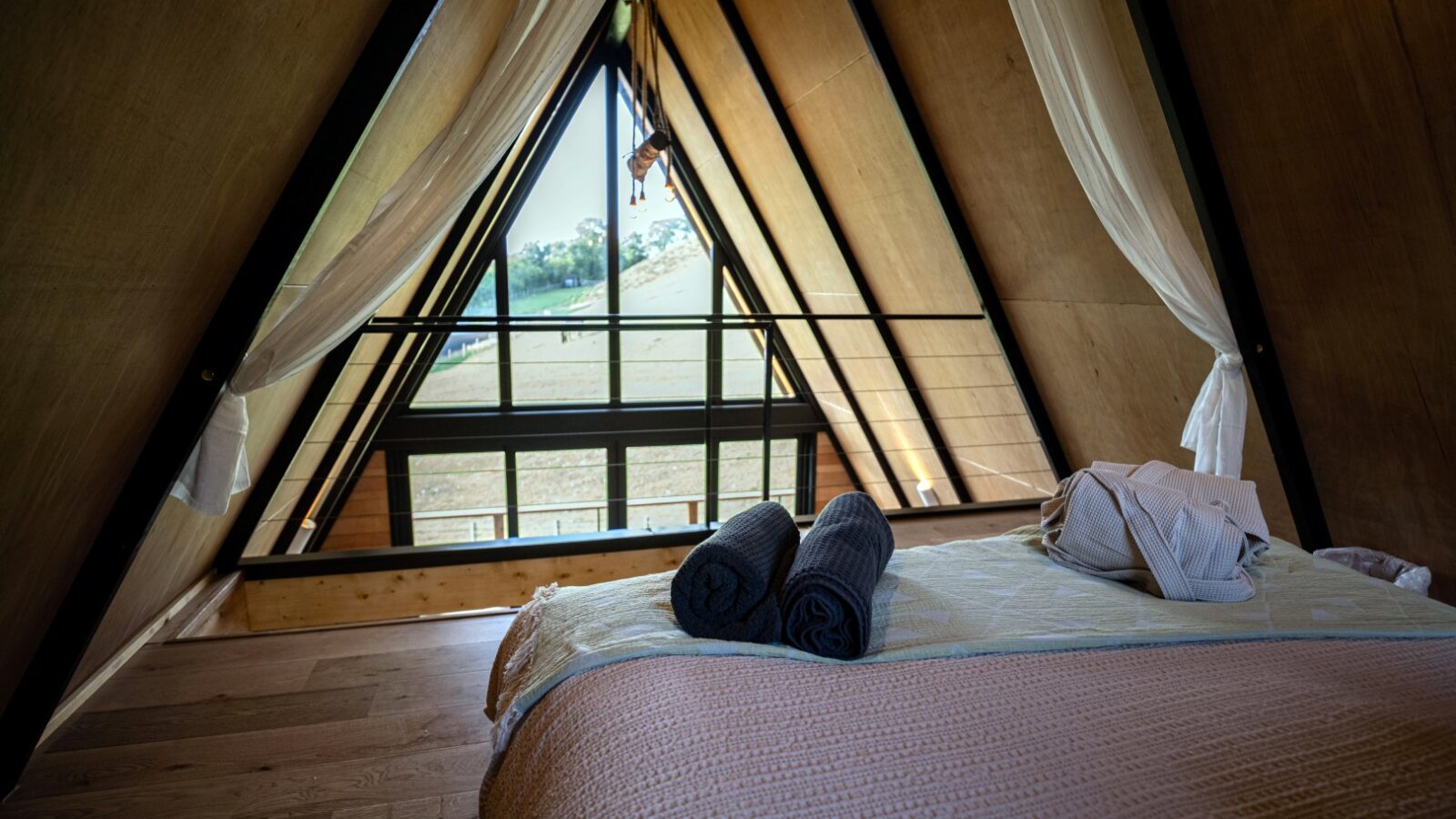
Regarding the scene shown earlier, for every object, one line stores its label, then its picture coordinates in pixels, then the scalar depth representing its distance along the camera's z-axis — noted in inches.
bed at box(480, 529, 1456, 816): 39.8
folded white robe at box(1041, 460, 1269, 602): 64.6
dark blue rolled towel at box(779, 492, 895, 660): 53.6
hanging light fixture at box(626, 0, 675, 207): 117.8
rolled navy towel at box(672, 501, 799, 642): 54.9
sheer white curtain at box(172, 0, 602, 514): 80.5
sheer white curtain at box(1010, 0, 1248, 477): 89.4
